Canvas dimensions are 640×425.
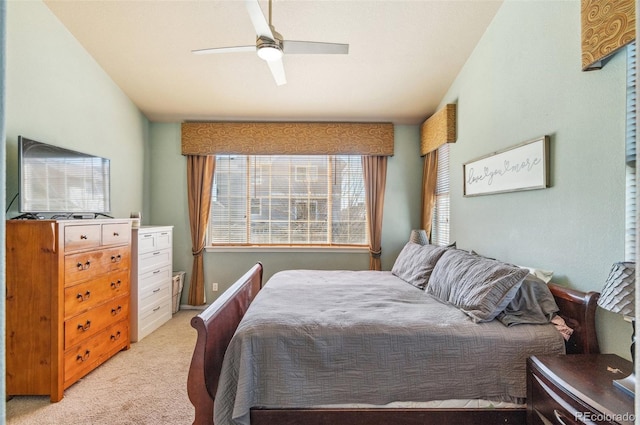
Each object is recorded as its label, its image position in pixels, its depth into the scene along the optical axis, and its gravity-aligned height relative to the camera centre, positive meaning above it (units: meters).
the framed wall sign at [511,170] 1.96 +0.32
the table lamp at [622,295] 1.04 -0.30
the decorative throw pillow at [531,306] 1.64 -0.53
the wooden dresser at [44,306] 2.11 -0.68
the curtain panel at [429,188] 3.84 +0.31
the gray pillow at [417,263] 2.55 -0.48
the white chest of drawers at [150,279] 3.11 -0.75
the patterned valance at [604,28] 1.33 +0.87
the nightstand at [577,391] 1.01 -0.67
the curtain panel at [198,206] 4.11 +0.08
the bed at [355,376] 1.48 -0.82
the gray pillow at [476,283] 1.68 -0.45
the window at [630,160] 1.36 +0.24
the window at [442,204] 3.64 +0.10
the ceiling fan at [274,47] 1.83 +1.11
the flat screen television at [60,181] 2.30 +0.28
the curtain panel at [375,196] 4.12 +0.22
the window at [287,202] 4.28 +0.14
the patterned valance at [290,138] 4.13 +1.01
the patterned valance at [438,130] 3.27 +0.97
